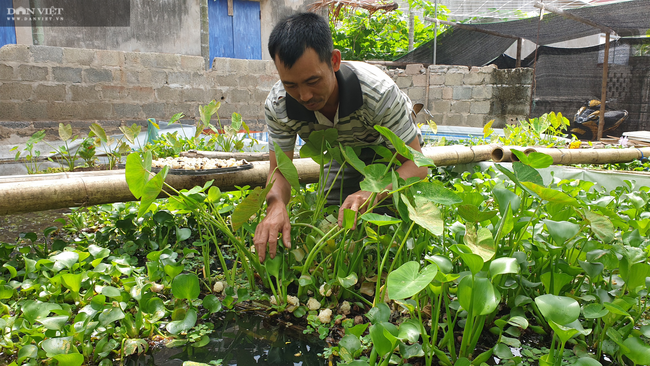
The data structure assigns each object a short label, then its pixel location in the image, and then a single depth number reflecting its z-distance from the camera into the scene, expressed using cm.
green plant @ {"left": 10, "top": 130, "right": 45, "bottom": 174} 325
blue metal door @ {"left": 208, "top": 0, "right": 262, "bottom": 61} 657
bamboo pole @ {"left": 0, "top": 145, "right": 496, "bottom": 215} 157
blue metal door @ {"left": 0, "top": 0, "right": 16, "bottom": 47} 499
